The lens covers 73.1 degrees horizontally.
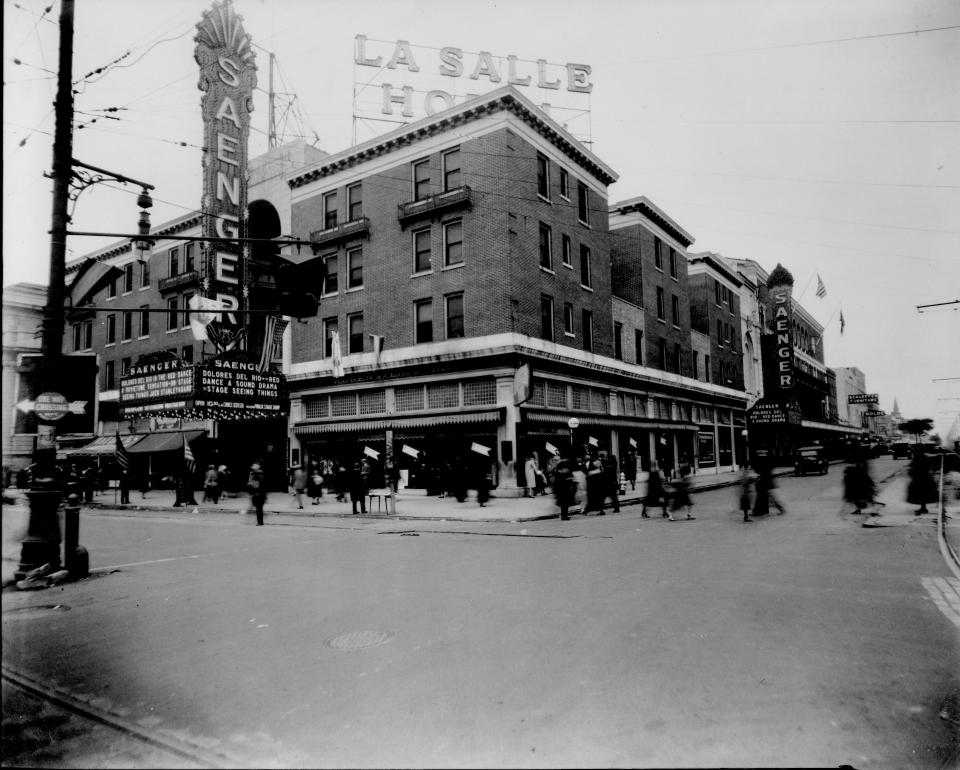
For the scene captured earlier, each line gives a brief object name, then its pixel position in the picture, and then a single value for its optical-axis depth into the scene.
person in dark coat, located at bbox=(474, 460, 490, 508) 22.39
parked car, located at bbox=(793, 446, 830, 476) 36.75
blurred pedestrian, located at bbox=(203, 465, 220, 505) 23.92
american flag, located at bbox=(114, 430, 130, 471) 18.16
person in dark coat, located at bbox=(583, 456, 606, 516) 18.69
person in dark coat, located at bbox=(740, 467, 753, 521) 15.72
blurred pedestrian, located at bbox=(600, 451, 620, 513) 19.19
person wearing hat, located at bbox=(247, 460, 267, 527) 18.17
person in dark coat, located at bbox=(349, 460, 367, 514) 20.69
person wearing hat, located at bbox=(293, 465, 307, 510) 22.95
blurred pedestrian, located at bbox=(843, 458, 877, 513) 15.22
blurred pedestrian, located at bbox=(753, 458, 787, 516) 16.38
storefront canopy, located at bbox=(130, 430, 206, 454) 31.95
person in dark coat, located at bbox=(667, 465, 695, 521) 16.45
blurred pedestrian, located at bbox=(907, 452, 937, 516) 16.19
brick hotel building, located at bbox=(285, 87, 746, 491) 26.47
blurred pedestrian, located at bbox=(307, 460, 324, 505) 24.61
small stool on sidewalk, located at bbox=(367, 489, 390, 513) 20.99
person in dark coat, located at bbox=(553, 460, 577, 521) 17.67
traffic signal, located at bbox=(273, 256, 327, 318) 10.02
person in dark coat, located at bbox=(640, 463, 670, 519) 17.09
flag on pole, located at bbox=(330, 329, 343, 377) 29.66
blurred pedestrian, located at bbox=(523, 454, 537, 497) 25.56
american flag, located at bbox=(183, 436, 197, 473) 27.29
